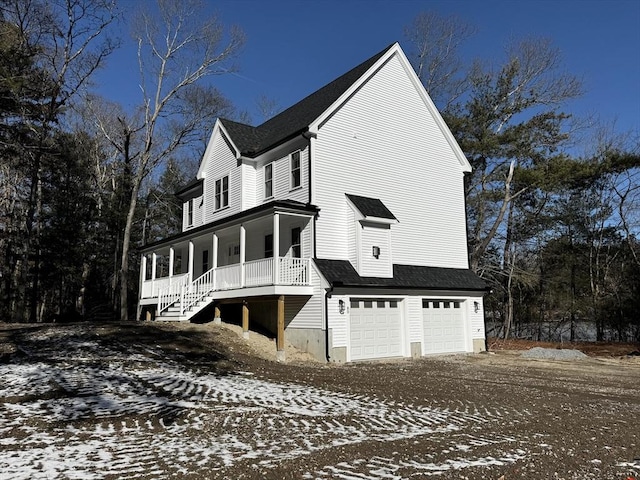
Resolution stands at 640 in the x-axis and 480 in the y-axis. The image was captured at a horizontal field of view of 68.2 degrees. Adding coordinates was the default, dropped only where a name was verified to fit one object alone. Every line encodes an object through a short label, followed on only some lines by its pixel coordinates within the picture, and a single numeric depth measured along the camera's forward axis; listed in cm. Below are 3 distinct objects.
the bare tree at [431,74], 3079
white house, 1611
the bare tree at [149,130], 2736
